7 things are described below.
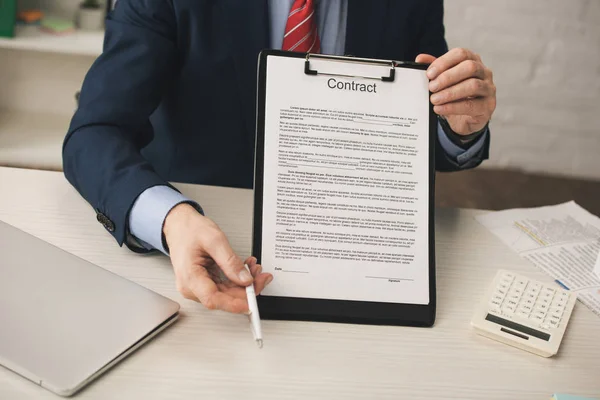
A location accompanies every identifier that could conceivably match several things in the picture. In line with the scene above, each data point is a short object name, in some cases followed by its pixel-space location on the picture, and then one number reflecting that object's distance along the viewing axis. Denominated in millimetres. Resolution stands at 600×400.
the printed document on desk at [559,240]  1092
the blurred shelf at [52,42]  1999
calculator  908
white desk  773
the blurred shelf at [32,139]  2018
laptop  744
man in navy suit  958
